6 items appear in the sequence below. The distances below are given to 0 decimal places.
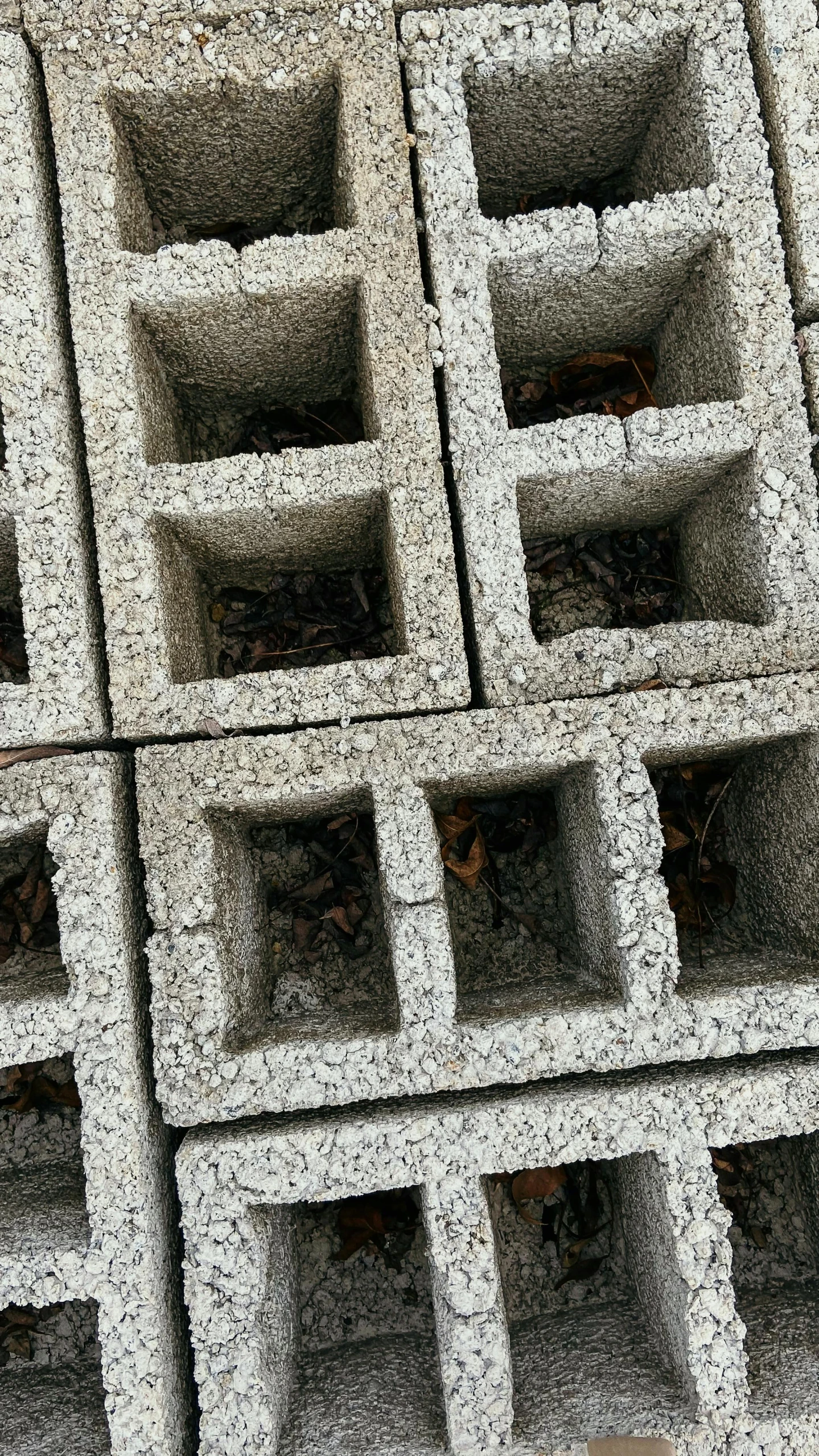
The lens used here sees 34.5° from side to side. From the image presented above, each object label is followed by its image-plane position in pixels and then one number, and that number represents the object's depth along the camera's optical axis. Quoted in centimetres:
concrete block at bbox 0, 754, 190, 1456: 65
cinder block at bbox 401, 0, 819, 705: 68
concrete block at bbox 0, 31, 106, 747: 67
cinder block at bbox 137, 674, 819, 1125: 66
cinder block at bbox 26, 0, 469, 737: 68
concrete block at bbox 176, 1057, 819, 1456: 64
